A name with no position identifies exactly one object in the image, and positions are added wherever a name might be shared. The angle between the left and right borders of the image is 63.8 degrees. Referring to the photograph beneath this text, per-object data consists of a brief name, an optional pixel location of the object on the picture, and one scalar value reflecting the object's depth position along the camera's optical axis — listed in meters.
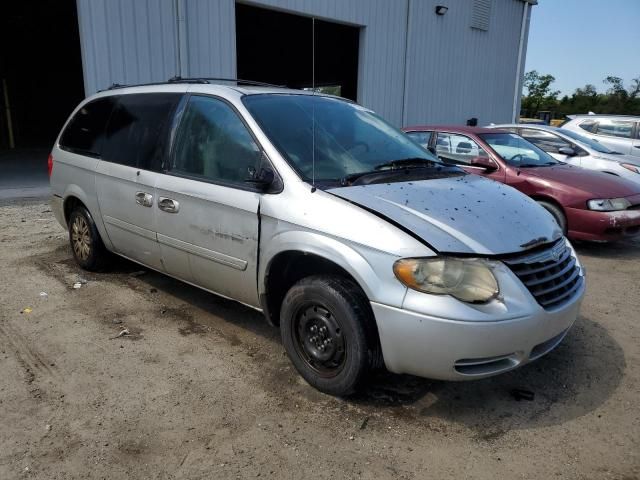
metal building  8.96
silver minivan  2.61
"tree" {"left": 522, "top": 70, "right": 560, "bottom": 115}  58.19
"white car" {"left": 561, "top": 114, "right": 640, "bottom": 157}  11.87
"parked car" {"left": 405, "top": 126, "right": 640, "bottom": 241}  6.14
